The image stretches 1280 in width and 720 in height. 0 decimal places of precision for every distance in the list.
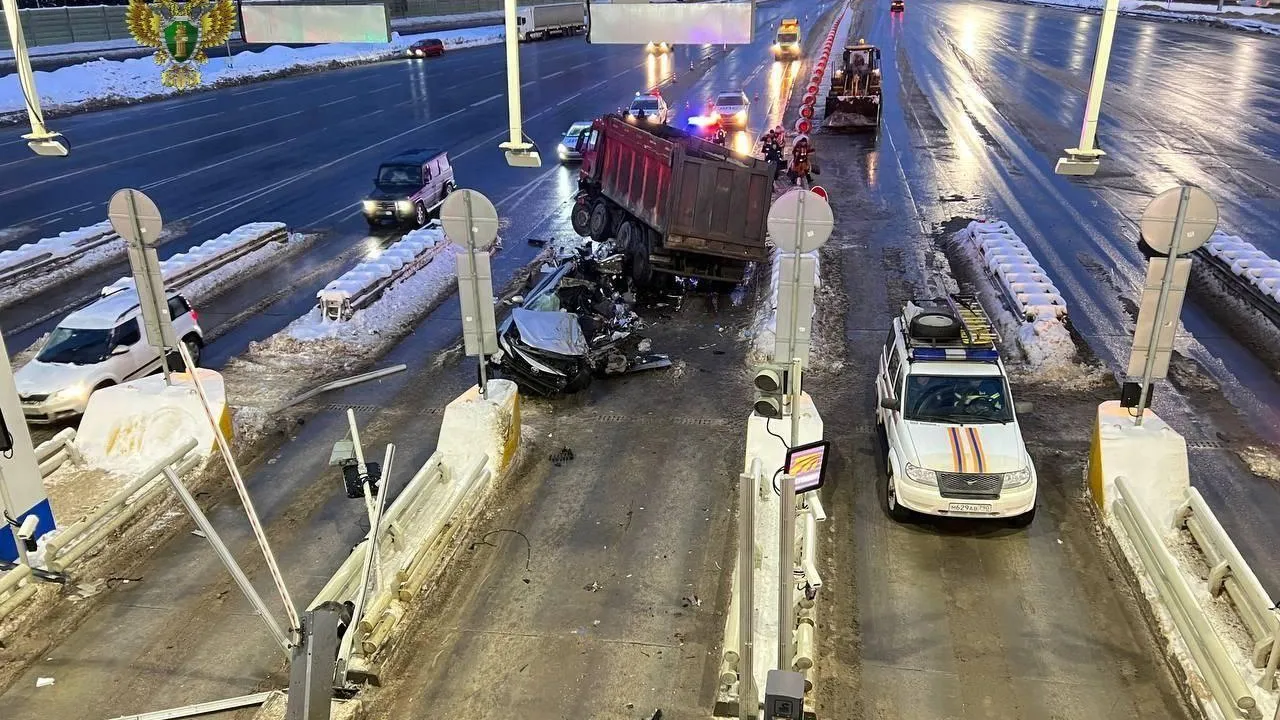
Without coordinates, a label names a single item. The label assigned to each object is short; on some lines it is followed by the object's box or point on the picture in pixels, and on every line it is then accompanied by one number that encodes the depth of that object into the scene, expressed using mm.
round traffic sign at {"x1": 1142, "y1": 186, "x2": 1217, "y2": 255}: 9633
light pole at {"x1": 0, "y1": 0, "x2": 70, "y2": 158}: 10250
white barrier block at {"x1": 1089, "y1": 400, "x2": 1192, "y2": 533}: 10414
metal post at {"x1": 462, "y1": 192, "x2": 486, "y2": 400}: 10961
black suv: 24234
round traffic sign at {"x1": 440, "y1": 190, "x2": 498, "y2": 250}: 10953
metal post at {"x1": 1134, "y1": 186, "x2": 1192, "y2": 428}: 9695
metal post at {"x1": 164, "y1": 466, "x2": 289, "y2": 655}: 6145
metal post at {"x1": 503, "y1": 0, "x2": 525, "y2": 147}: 11242
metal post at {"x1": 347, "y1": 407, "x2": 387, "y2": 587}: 7199
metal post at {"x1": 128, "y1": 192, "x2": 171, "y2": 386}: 11391
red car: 65938
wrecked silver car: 14656
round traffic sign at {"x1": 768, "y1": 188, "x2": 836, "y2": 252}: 8227
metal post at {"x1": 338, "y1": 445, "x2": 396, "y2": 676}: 6643
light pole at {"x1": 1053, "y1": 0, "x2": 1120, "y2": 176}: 9680
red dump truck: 18141
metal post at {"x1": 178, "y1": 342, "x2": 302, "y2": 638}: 6070
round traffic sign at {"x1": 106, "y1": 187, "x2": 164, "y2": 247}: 11367
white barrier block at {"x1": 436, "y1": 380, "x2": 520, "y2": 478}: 11953
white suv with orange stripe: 10266
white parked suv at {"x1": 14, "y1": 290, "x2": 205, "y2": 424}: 13797
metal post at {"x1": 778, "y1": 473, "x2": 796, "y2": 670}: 5969
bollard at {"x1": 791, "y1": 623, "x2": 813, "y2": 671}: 7484
